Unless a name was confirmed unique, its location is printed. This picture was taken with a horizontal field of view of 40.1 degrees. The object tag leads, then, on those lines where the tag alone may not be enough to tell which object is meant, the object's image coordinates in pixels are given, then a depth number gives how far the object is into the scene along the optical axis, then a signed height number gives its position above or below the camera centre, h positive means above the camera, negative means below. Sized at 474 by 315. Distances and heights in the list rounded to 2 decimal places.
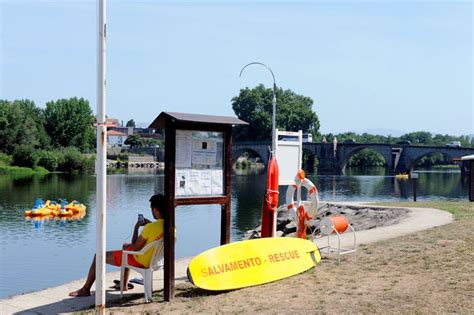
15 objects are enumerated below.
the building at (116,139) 152.75 +4.80
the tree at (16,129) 81.31 +3.72
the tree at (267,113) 113.81 +8.68
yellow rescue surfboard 8.70 -1.47
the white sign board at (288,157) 12.70 +0.07
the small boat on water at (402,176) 80.39 -1.82
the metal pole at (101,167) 7.04 -0.09
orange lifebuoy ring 12.28 -0.63
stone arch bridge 91.56 +1.39
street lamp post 12.67 +0.54
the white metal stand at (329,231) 11.31 -1.22
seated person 8.60 -1.11
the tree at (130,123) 191.38 +10.72
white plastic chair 8.41 -1.40
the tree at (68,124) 96.94 +5.20
